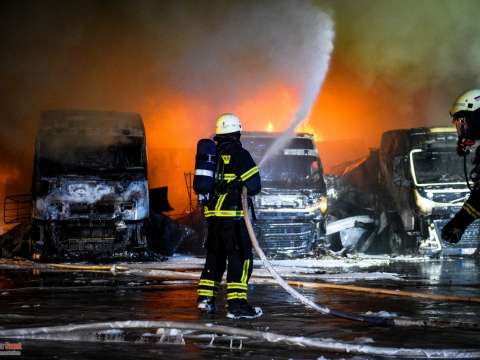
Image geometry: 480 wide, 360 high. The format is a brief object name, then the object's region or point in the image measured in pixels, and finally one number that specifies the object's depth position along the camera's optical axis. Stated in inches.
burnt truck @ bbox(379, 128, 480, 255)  563.8
